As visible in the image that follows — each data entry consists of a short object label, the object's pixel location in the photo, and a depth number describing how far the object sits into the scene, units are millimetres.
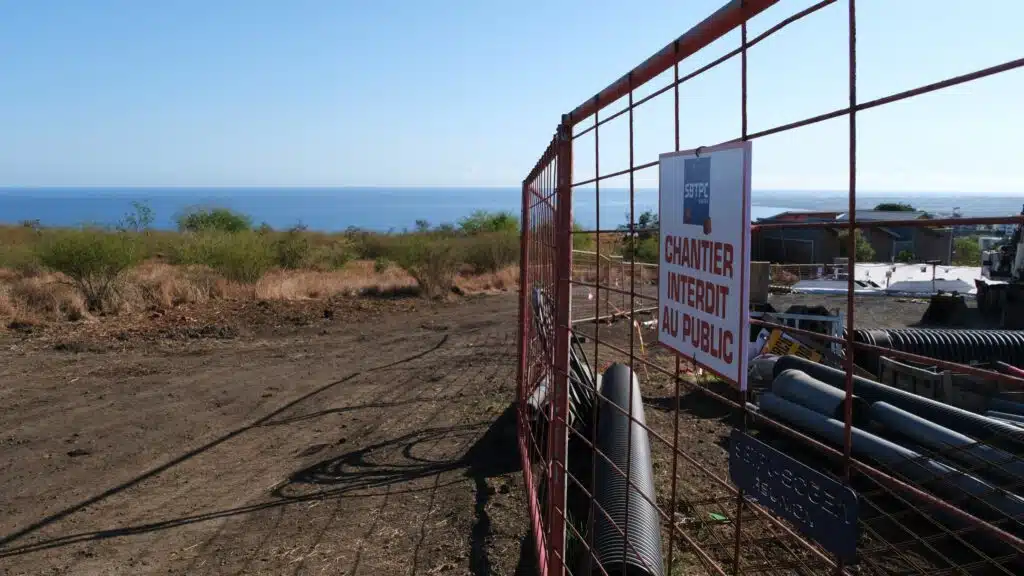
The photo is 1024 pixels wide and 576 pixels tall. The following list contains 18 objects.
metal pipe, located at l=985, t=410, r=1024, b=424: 5664
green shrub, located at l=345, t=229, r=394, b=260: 37281
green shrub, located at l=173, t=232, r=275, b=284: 19359
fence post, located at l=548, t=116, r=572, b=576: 3631
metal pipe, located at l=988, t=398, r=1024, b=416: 6052
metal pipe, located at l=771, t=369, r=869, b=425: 6184
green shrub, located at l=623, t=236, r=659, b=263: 13211
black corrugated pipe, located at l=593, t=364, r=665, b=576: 3512
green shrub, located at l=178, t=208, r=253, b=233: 32656
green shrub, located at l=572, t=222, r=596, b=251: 22259
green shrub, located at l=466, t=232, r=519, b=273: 26609
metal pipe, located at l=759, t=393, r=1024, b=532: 4402
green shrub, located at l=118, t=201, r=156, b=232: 21047
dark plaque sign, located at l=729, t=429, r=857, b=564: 1484
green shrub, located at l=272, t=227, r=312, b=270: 26750
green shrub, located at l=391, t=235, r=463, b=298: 21062
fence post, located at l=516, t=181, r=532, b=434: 6477
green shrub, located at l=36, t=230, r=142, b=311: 16125
